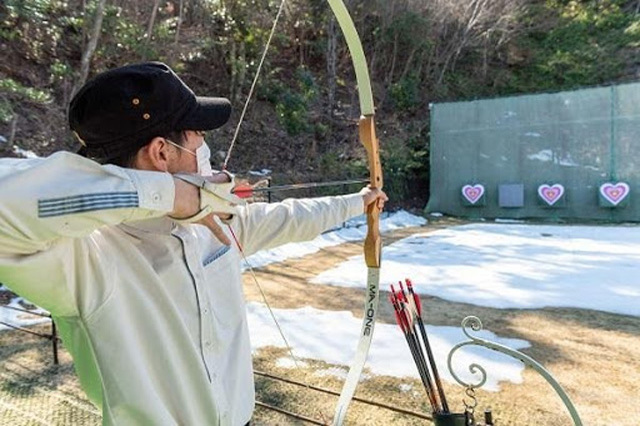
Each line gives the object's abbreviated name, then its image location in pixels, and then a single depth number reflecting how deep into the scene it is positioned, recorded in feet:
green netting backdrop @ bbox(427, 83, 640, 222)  27.28
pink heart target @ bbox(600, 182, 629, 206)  26.66
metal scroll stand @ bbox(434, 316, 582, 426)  3.48
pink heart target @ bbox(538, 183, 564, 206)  28.68
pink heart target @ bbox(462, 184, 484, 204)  30.86
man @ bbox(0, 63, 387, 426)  1.64
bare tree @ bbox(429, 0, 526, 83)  39.34
